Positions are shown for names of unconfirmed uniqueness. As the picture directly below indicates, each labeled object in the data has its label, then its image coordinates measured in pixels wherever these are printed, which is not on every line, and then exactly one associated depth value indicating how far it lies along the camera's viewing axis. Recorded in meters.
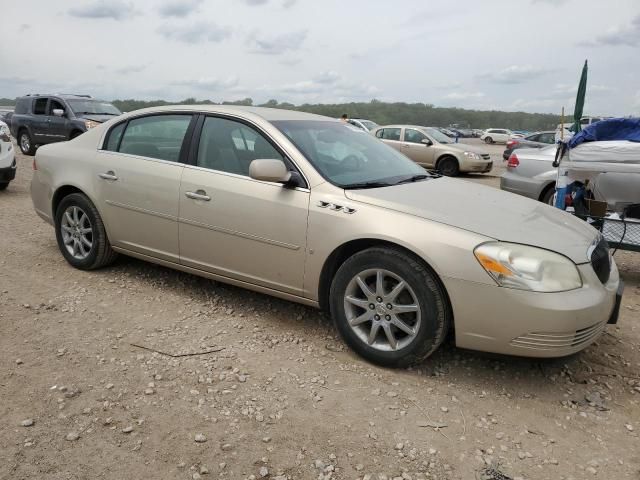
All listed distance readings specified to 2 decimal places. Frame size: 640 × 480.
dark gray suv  13.51
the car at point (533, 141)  16.92
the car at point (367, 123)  18.79
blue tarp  5.29
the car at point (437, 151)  14.84
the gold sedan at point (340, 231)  2.91
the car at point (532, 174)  7.98
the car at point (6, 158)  8.31
